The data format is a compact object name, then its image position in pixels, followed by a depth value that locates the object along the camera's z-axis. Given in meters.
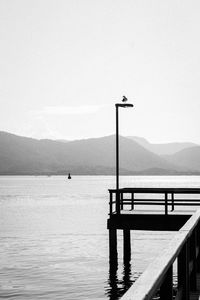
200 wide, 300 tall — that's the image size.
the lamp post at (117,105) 25.11
